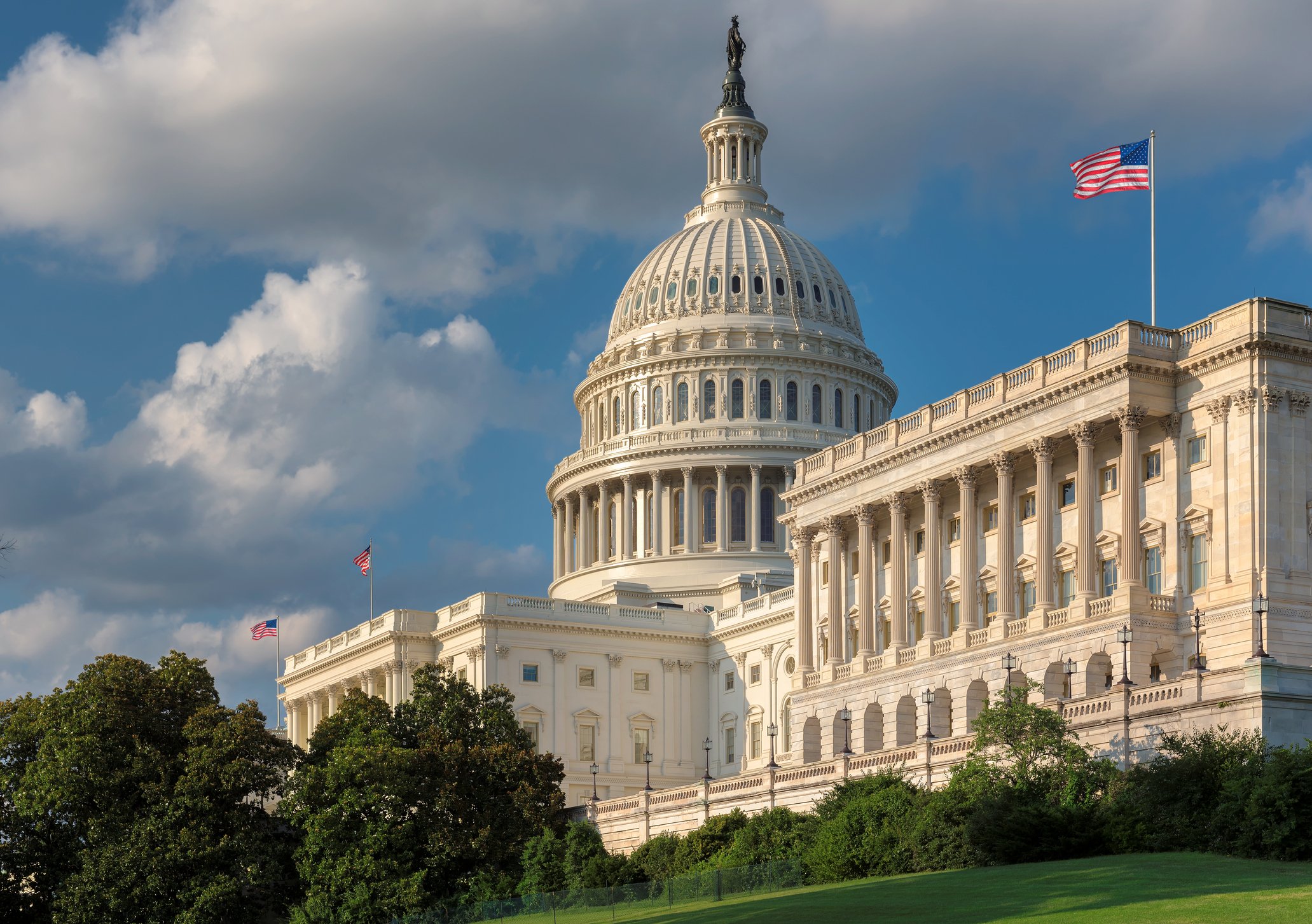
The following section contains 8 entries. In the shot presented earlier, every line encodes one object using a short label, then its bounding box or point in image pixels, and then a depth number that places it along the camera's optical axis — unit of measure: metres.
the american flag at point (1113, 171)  80.75
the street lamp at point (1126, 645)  68.57
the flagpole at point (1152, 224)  83.38
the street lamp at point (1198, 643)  66.12
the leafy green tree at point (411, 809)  74.94
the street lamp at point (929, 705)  75.12
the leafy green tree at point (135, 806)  75.69
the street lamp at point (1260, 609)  62.00
